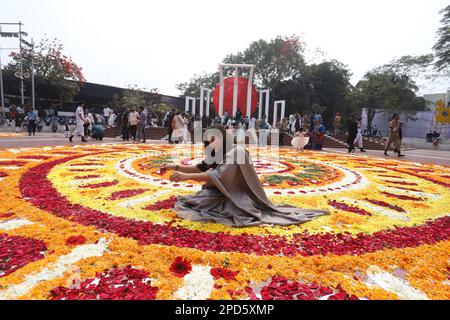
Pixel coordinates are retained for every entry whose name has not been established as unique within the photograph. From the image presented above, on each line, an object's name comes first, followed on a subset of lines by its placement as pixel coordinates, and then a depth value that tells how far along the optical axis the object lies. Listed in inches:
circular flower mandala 79.2
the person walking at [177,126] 502.9
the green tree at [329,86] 1286.9
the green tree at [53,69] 884.0
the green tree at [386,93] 1042.1
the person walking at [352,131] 464.2
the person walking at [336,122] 590.7
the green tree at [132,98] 1057.0
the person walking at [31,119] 564.1
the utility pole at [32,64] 791.0
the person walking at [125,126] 533.4
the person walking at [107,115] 793.0
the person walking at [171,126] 508.6
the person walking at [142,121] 506.3
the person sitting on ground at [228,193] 128.0
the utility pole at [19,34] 790.5
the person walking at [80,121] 448.1
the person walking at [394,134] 417.6
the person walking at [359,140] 533.0
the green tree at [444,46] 829.2
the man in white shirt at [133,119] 506.0
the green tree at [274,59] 1241.4
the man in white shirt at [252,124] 674.0
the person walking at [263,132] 587.8
